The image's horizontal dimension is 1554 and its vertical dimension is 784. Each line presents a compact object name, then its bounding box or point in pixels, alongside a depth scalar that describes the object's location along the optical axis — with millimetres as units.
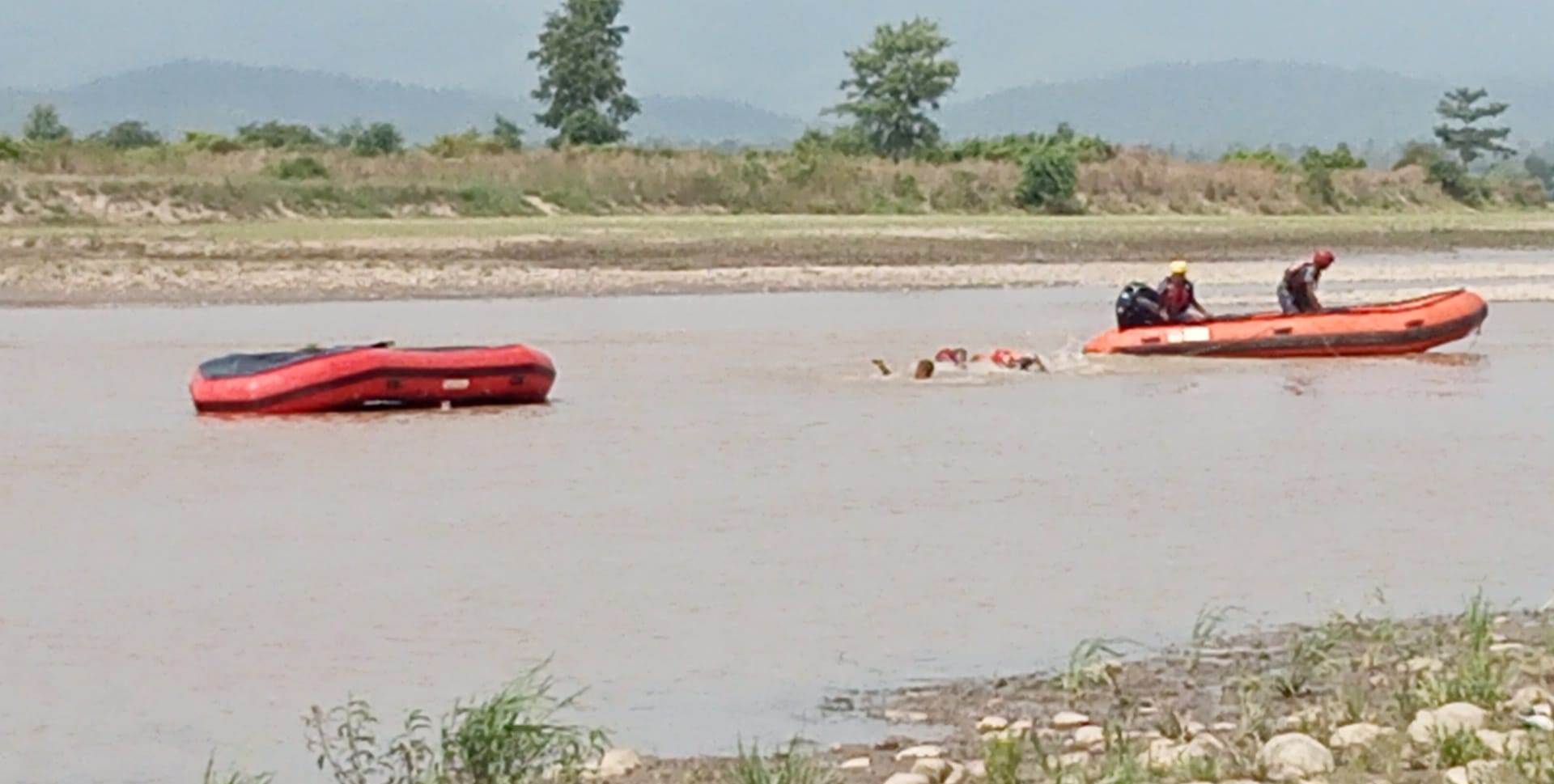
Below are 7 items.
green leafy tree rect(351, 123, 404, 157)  145950
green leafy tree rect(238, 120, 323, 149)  139000
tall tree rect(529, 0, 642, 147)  175000
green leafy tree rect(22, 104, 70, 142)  152750
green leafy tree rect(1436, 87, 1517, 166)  193500
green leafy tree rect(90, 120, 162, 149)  146200
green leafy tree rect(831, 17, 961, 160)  168750
